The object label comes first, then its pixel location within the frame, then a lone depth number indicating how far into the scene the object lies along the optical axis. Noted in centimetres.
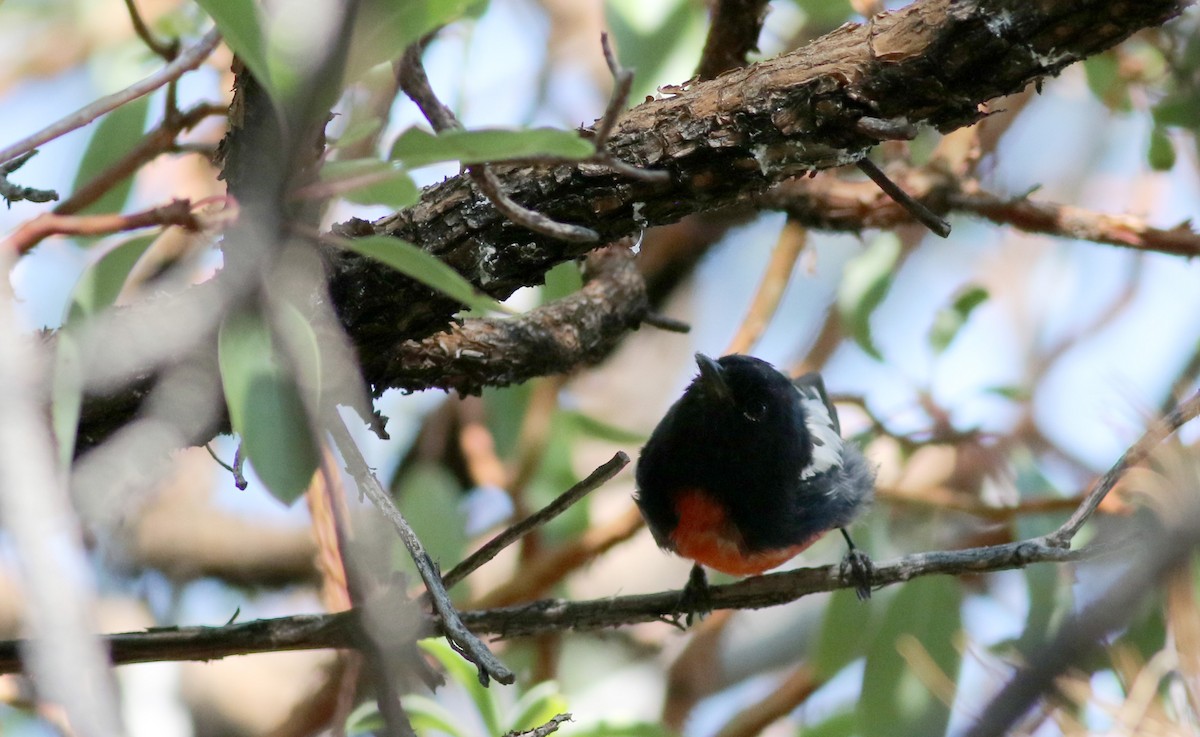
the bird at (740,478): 512
